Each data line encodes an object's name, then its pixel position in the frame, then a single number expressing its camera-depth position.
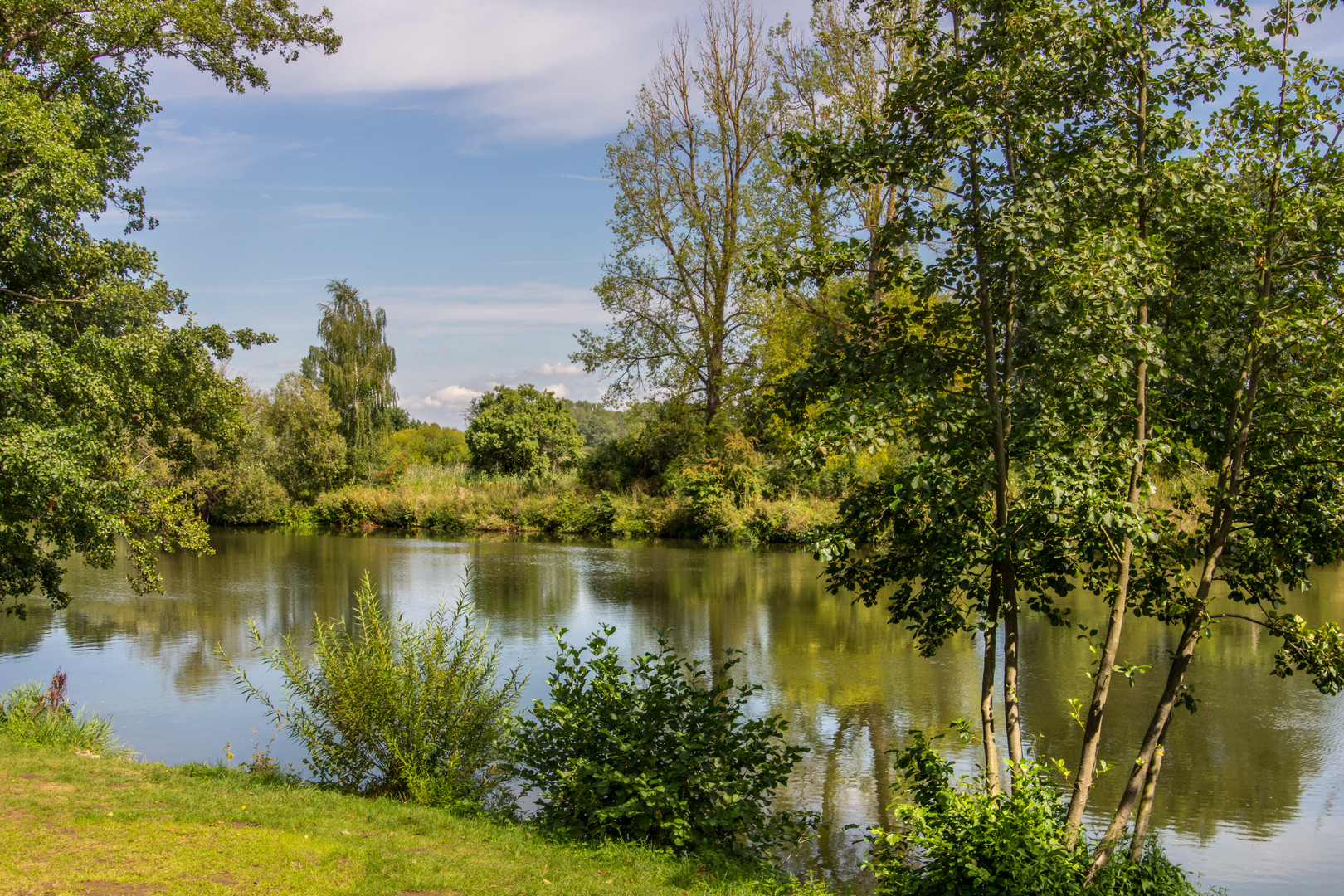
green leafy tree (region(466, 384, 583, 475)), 40.19
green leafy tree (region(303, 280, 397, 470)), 44.78
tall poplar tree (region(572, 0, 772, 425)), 33.06
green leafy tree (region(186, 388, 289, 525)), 37.22
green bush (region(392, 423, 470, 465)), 49.53
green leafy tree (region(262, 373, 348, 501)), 40.34
